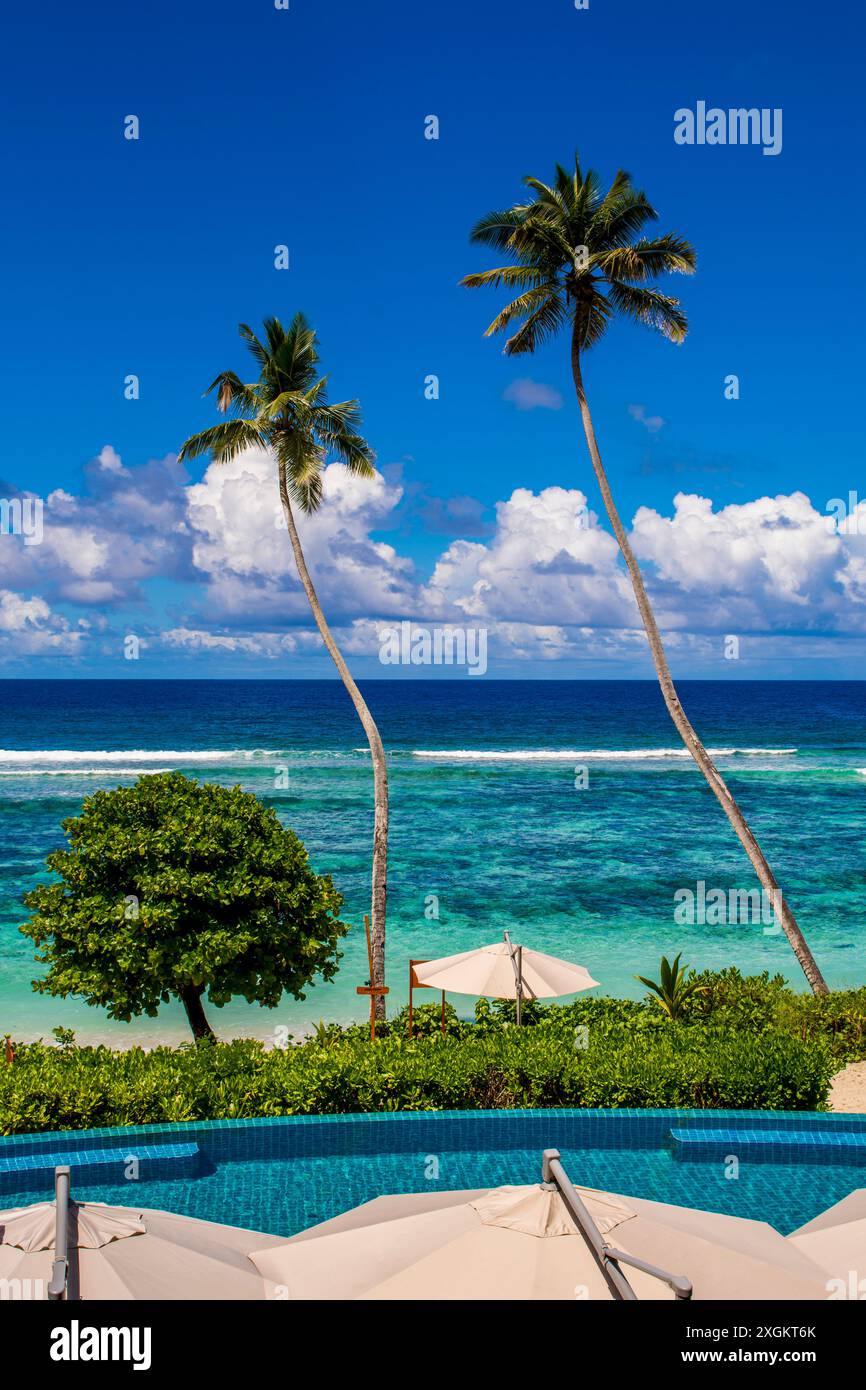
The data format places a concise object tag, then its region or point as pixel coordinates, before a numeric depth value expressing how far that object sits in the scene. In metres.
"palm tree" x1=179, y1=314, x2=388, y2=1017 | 19.09
